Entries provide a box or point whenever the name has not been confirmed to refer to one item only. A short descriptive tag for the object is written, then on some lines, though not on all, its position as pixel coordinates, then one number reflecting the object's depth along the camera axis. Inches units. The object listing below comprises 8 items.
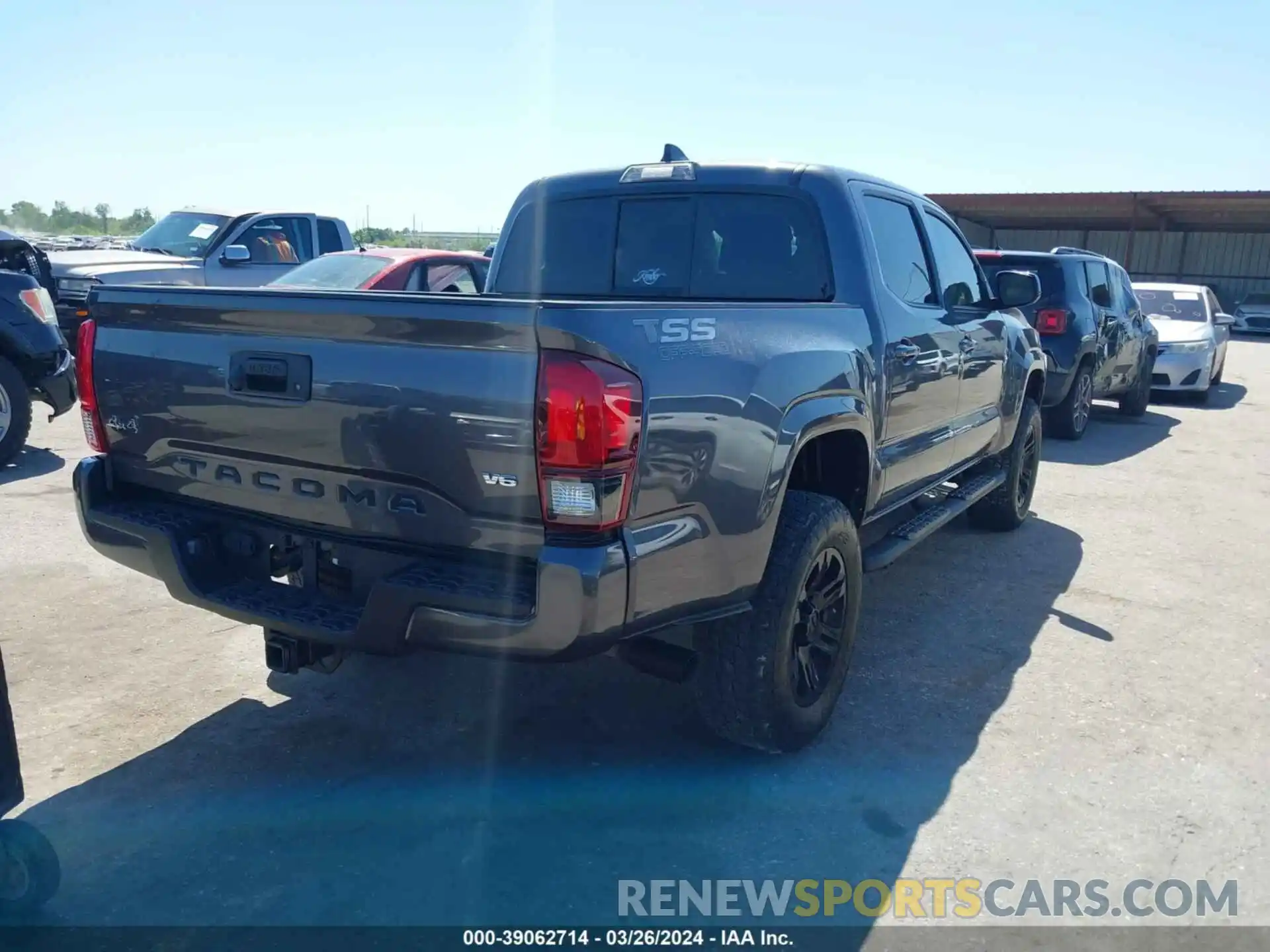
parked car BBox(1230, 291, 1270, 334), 1130.0
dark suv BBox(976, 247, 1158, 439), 371.6
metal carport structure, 1262.3
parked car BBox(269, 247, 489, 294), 357.1
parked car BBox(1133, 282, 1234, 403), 515.8
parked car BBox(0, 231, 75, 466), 277.3
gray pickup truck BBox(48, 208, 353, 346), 436.5
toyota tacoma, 98.4
